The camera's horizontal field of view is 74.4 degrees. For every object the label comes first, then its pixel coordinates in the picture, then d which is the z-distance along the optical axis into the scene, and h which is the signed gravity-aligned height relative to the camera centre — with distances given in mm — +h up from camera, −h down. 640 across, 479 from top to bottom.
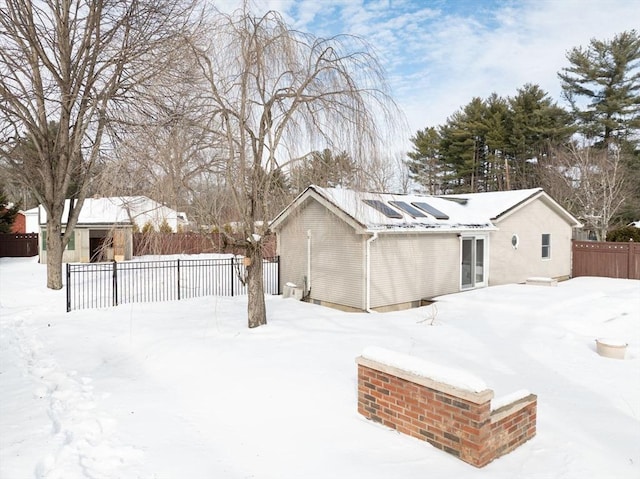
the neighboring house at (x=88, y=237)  22000 -62
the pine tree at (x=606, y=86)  27438 +10039
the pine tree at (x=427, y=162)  36875 +6359
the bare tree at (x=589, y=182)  23469 +3053
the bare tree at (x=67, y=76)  12953 +5158
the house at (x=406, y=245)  10688 -335
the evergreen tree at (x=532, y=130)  29266 +7233
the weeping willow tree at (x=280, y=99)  7117 +2346
